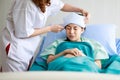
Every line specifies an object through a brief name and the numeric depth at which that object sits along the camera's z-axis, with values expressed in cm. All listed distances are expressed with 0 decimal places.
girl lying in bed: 182
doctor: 174
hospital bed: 219
